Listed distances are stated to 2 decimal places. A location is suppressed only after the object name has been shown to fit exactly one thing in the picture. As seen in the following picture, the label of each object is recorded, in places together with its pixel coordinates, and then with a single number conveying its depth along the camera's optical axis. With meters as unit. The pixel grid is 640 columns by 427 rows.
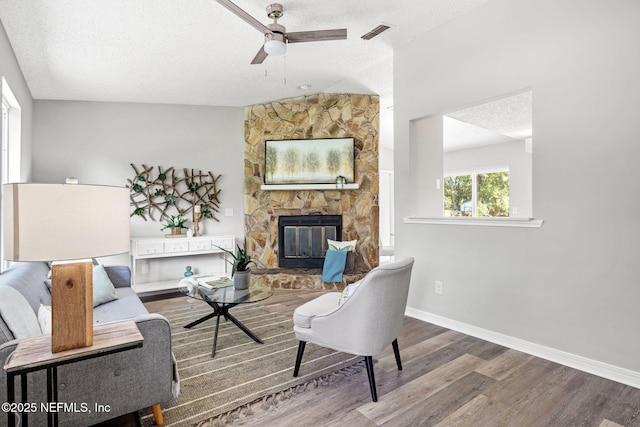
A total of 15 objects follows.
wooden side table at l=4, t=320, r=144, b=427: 1.16
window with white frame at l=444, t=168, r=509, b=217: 7.64
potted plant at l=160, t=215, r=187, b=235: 5.00
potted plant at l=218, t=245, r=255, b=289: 3.01
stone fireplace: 5.04
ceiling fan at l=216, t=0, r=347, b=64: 2.48
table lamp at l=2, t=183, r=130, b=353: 1.16
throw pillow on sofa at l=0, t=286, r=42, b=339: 1.52
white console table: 4.59
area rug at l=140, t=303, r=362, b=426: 1.95
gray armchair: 1.96
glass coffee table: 2.71
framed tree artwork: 5.01
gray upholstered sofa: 1.44
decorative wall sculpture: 4.98
